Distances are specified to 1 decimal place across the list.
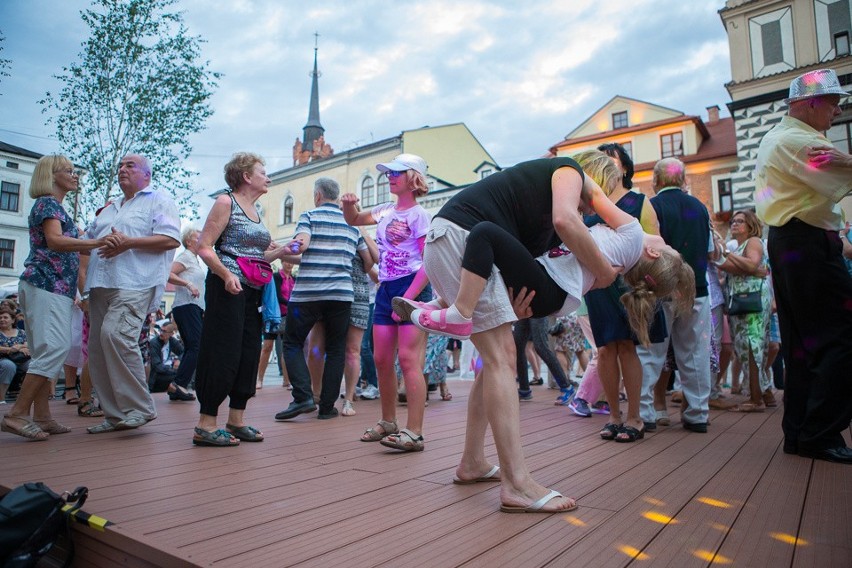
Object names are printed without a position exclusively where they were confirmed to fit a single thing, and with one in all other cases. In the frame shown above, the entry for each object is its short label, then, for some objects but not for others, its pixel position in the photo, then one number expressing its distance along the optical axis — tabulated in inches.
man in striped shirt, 179.5
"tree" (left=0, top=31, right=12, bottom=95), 446.6
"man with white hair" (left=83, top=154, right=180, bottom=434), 145.4
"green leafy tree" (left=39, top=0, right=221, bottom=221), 663.1
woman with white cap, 137.6
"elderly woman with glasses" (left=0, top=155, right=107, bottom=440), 140.6
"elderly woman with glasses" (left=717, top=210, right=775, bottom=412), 195.2
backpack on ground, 70.7
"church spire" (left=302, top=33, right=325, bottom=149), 1978.3
